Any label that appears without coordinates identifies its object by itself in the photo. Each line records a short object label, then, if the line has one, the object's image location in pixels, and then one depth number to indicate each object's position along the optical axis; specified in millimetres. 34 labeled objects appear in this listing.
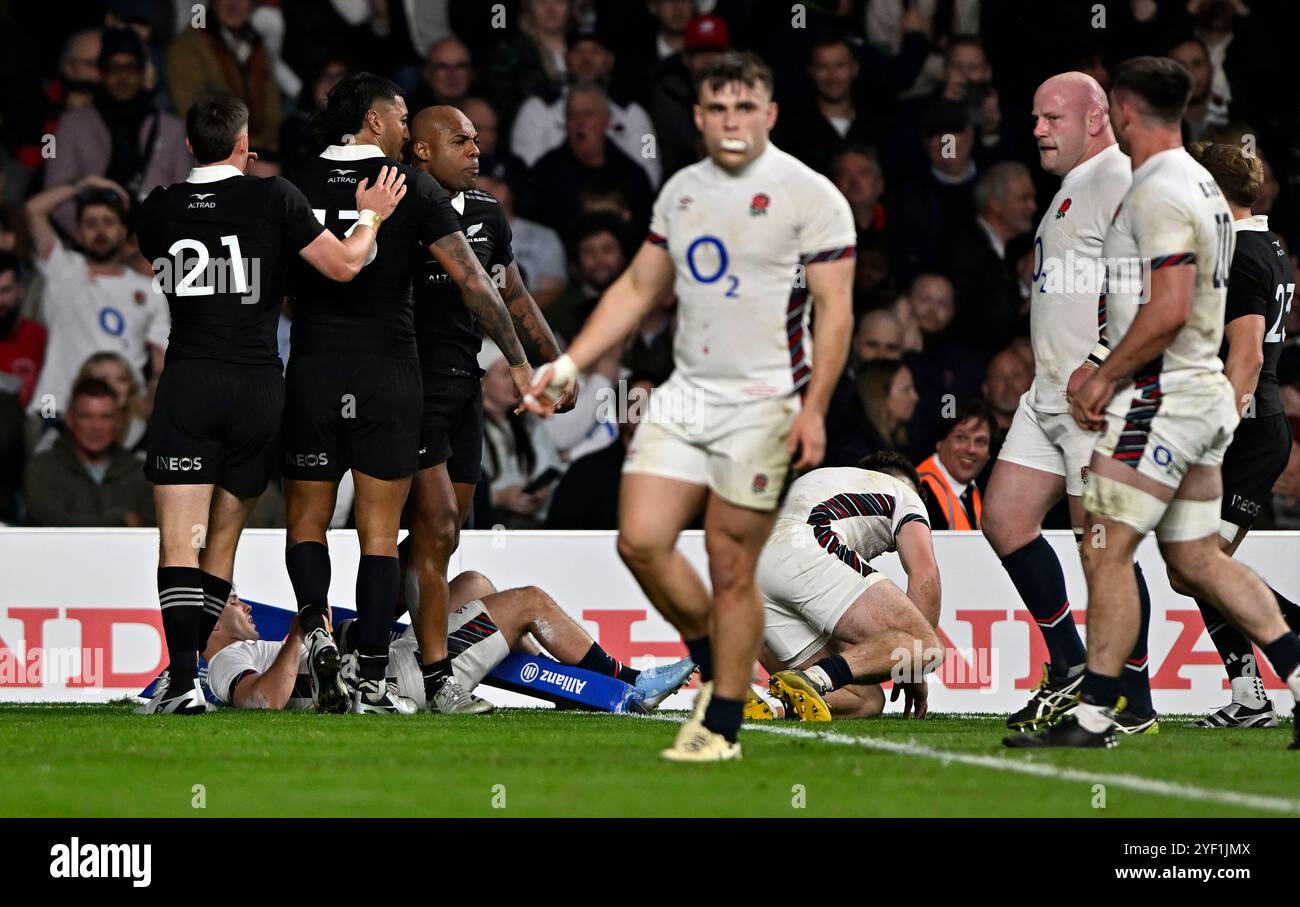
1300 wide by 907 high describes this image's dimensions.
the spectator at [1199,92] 12609
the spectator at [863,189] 12266
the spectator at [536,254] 12133
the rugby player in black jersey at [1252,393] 7184
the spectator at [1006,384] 12023
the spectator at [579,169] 12328
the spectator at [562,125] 12438
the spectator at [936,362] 11727
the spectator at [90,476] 11109
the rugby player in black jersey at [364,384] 7449
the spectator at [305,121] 12258
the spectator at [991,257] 12258
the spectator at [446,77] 12352
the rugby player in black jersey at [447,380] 7824
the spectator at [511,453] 11570
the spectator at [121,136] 11852
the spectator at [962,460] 10406
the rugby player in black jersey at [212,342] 7191
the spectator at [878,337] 11961
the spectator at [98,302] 11500
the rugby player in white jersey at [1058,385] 6961
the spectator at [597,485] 11297
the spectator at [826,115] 12383
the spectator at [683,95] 12414
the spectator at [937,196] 12352
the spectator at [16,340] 11500
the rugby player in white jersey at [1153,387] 5676
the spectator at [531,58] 12531
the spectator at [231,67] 12242
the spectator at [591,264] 11945
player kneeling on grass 7738
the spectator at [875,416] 11594
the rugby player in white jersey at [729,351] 5281
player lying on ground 7832
